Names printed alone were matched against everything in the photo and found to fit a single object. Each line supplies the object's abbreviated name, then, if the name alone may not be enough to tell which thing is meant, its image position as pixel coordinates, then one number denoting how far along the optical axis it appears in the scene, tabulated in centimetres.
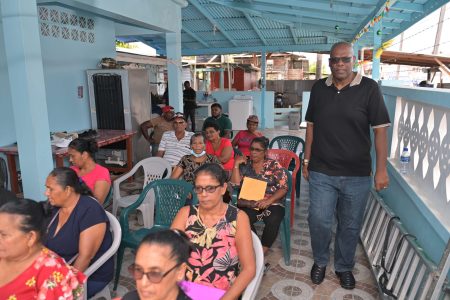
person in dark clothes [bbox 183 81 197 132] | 999
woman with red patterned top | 146
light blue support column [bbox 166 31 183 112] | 628
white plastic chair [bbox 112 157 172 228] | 347
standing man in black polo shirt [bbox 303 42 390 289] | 230
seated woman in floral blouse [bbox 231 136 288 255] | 295
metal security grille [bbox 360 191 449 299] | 180
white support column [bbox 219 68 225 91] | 1423
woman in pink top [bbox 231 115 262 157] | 488
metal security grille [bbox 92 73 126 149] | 566
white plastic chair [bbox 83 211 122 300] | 198
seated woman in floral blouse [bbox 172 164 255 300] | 187
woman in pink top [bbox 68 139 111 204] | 281
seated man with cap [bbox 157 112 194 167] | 431
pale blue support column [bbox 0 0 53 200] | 282
